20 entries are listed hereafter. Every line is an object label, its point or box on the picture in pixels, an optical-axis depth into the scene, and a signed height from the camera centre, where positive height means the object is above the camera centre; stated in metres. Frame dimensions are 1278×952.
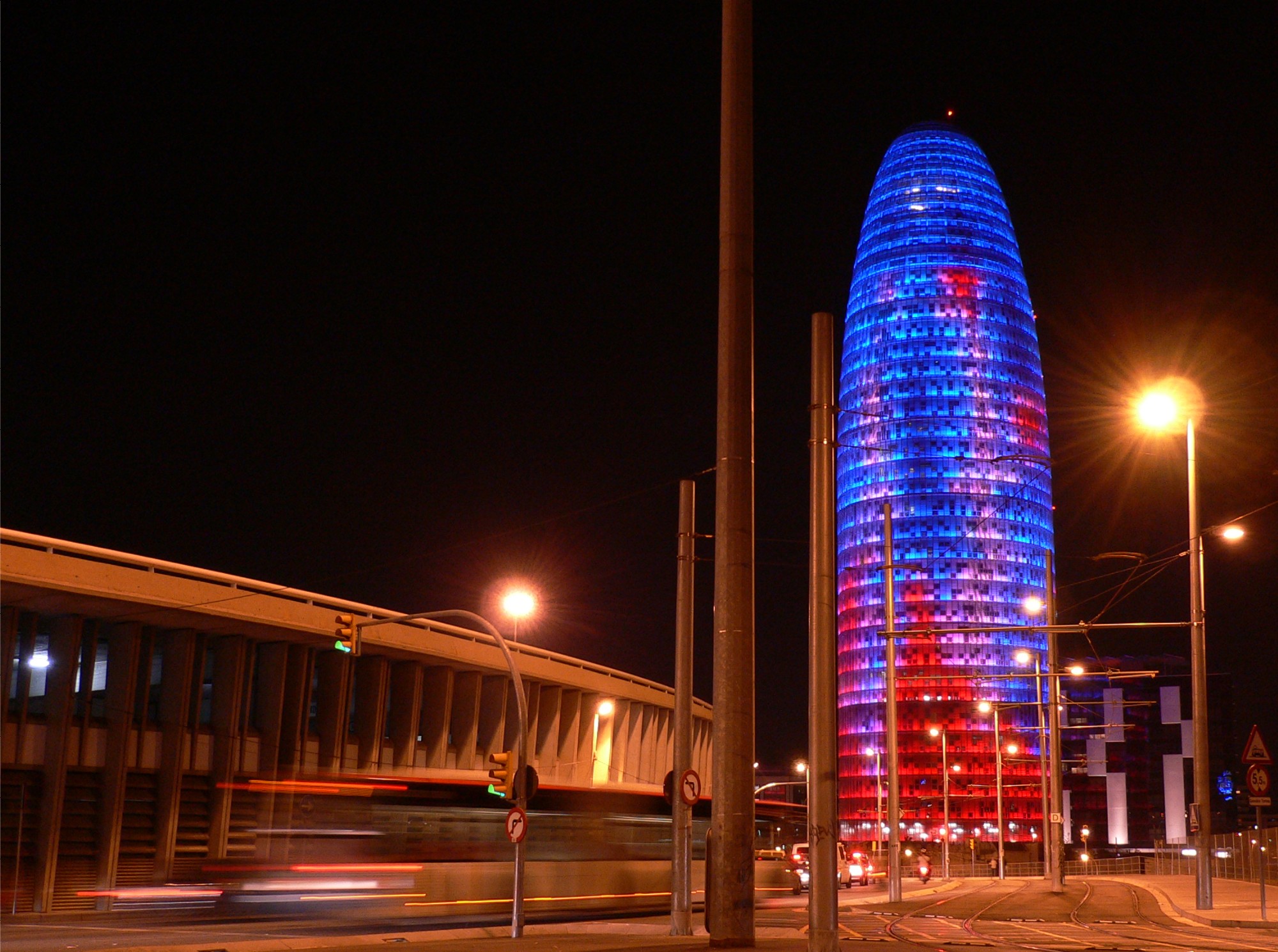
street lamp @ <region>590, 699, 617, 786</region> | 71.31 +1.55
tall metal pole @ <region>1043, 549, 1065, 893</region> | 51.88 +1.27
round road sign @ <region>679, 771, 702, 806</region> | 23.17 +0.05
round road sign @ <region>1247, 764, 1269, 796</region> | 24.77 +0.48
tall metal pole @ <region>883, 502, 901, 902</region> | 42.72 +0.19
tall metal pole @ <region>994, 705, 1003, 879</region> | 78.17 +1.74
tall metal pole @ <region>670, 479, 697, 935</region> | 25.52 +1.44
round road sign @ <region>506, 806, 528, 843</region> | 25.88 -0.72
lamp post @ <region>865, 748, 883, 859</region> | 115.81 +0.19
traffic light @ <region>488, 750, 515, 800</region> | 26.75 +0.17
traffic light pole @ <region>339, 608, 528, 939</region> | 25.58 +0.38
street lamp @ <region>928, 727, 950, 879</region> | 83.50 -2.50
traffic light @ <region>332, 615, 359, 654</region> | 28.56 +2.84
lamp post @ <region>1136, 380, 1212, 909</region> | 32.84 +3.37
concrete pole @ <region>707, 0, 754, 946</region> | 15.34 +3.00
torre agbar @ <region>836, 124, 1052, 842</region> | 171.00 +37.70
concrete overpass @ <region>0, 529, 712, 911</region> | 40.47 +2.30
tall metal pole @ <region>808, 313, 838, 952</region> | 16.92 +1.33
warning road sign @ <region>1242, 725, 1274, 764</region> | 24.89 +1.03
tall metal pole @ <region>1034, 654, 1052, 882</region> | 57.10 +1.55
